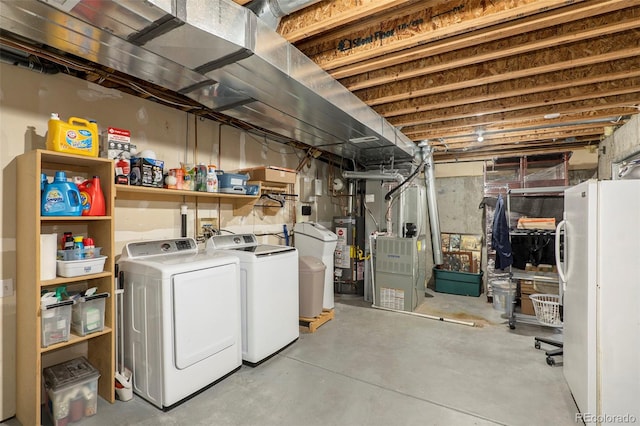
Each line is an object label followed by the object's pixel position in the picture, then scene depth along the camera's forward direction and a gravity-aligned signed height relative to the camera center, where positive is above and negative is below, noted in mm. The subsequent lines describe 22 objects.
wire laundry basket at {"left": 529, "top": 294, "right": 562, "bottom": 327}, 3636 -1226
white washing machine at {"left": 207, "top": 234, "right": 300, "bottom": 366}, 2893 -842
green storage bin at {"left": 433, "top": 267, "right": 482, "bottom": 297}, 5539 -1342
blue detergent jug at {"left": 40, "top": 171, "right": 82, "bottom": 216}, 1979 +76
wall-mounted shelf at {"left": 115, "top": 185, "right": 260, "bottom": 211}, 2448 +146
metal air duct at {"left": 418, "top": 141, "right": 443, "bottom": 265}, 5523 -47
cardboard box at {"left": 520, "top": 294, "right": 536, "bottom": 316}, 4344 -1363
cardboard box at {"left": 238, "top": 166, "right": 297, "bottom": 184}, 3519 +417
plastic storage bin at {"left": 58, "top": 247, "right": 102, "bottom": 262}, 2098 -303
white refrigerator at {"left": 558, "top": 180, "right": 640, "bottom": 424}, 1991 -611
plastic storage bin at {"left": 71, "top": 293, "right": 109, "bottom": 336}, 2154 -746
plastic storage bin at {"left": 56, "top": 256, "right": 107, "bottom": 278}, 2053 -388
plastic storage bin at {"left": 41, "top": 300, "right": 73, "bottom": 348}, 1956 -737
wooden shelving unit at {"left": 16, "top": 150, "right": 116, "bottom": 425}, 1919 -436
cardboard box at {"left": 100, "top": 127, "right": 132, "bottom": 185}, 2342 +455
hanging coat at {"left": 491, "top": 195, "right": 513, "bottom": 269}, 4520 -434
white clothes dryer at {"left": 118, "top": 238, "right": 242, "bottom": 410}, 2248 -856
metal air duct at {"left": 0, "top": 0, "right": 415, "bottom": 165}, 1532 +970
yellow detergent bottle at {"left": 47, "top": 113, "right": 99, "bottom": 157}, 1993 +491
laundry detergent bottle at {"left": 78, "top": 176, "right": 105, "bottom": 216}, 2170 +91
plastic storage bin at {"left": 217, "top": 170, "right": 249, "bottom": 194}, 3197 +287
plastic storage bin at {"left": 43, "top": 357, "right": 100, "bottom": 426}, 2012 -1227
